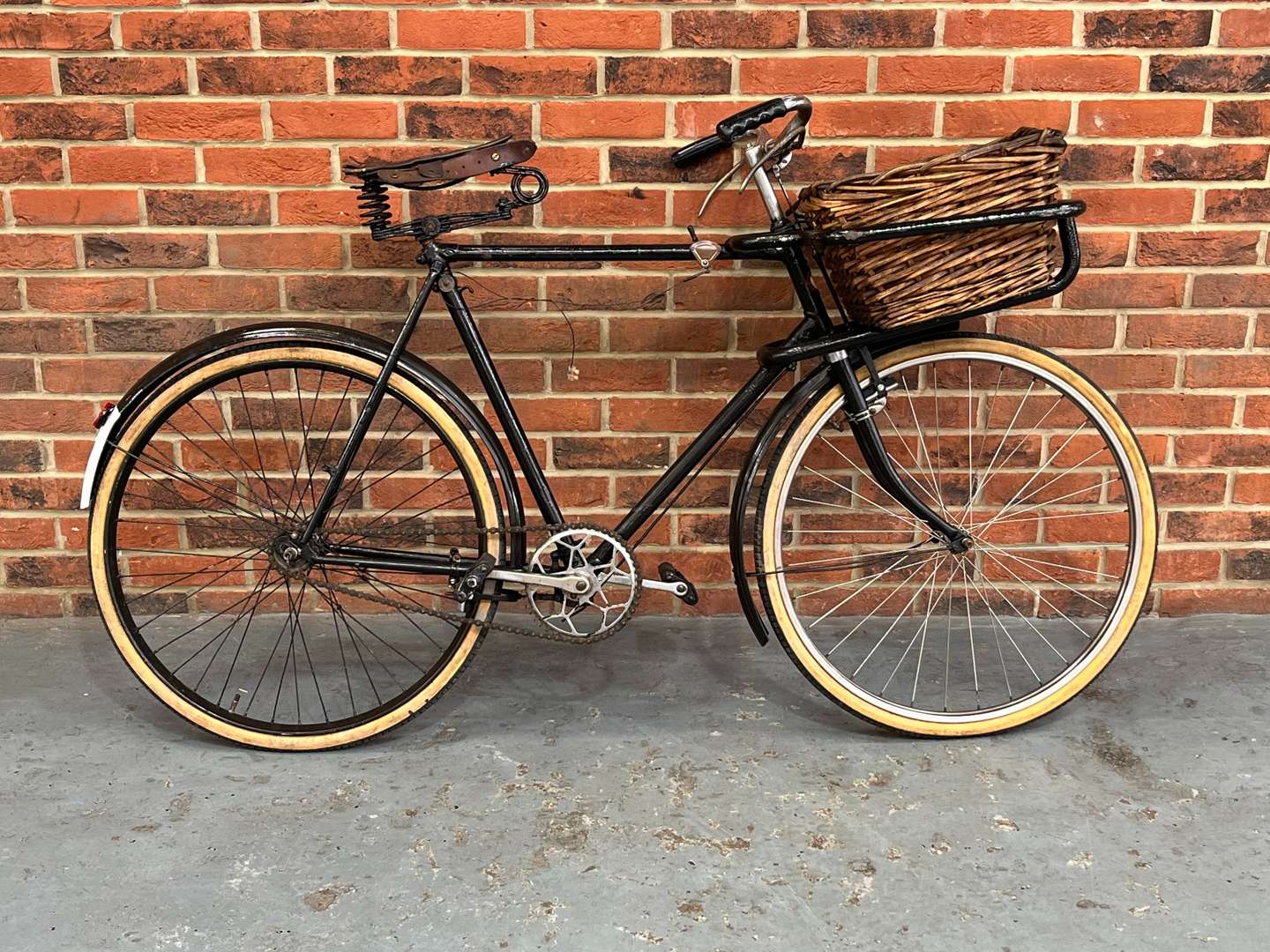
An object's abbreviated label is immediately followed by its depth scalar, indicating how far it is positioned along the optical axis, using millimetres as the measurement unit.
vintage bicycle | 1962
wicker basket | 1864
